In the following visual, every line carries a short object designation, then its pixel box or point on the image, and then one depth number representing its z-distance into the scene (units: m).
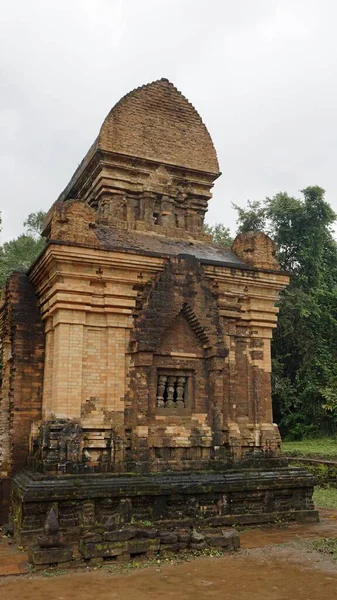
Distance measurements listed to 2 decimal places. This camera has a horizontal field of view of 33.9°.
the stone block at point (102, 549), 7.69
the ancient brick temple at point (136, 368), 9.41
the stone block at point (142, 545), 7.94
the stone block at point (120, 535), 7.89
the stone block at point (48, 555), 7.48
